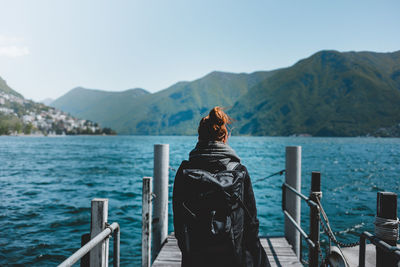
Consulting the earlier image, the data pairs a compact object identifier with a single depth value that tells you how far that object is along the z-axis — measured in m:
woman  2.03
